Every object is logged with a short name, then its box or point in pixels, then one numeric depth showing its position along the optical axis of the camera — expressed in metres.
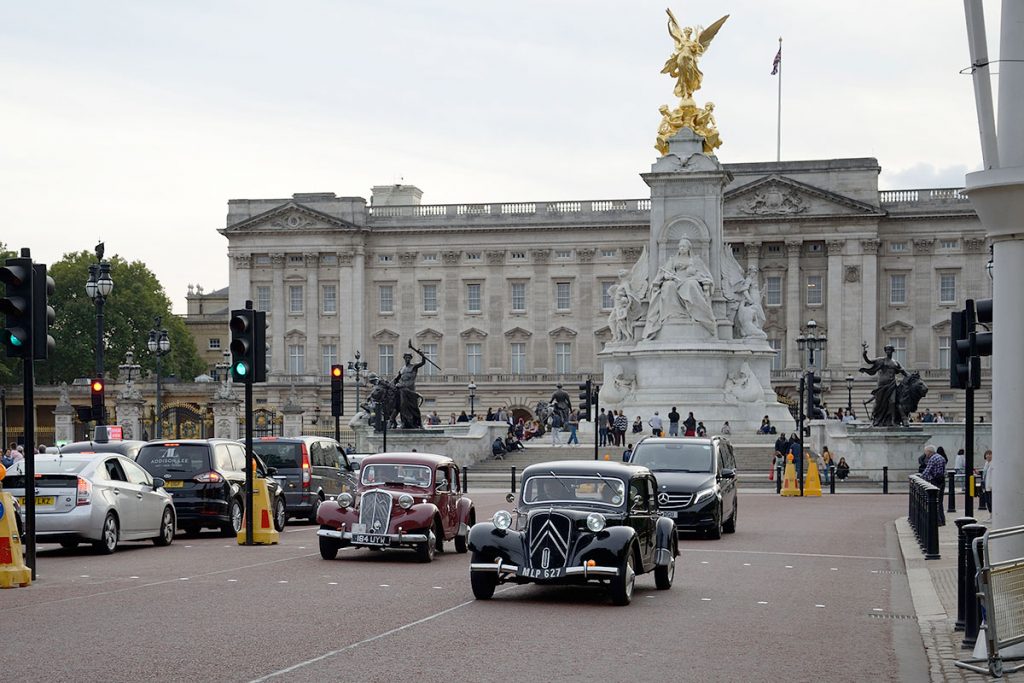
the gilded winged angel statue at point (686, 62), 63.94
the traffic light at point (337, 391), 47.72
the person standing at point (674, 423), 56.91
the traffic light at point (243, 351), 24.66
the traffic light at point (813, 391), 48.09
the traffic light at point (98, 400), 42.06
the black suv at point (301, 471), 31.94
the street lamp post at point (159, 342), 62.03
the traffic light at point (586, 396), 46.97
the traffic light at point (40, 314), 19.08
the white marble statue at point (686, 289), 62.16
